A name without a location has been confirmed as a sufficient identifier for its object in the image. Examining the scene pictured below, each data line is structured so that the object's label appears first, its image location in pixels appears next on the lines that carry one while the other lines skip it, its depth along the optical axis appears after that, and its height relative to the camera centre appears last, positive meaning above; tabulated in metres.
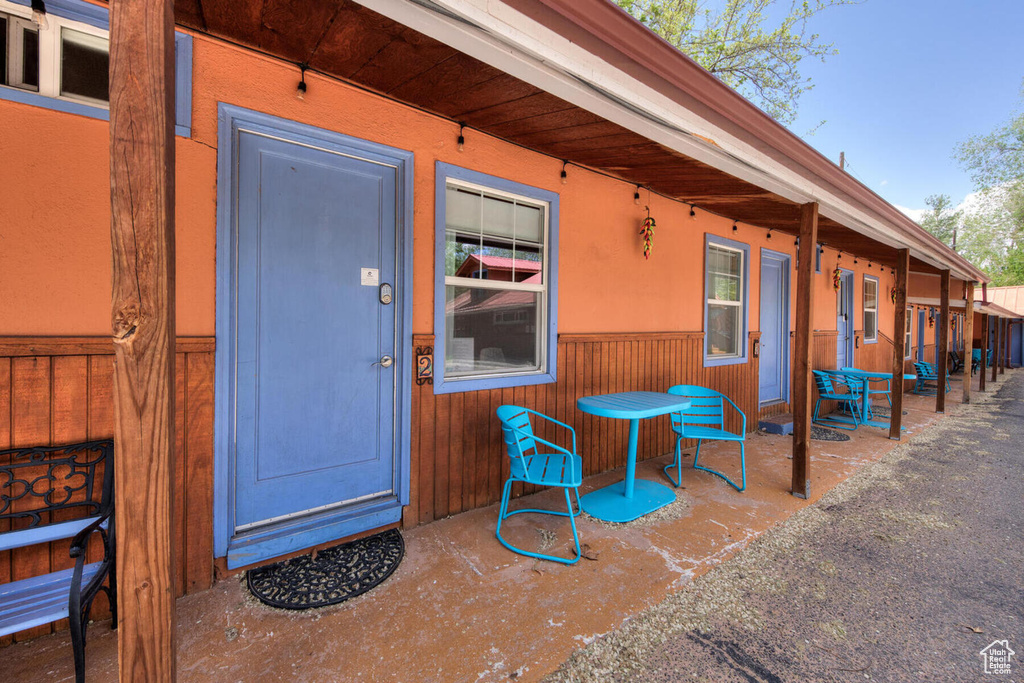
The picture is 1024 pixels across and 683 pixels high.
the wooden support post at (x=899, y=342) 4.67 +0.02
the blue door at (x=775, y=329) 5.47 +0.18
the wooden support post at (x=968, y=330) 7.40 +0.28
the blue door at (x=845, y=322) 7.11 +0.37
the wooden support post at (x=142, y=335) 0.88 +0.00
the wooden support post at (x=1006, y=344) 15.74 +0.06
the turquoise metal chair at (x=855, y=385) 5.29 -0.53
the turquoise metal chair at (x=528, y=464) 2.25 -0.73
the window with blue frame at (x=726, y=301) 4.70 +0.47
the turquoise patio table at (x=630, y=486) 2.68 -1.10
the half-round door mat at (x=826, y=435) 4.87 -1.10
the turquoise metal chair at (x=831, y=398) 5.36 -0.70
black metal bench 1.29 -0.69
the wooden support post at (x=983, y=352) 8.95 -0.16
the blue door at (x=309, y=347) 2.06 -0.05
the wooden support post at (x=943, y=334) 6.16 +0.16
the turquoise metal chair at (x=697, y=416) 3.32 -0.64
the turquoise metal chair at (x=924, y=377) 8.78 -0.67
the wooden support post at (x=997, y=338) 11.43 +0.21
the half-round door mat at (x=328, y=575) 1.91 -1.17
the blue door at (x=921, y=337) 11.51 +0.21
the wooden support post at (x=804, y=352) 3.10 -0.07
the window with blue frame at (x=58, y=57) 1.59 +1.09
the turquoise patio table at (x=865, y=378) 5.20 -0.43
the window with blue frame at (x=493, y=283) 2.72 +0.39
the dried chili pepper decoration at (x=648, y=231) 3.71 +0.97
